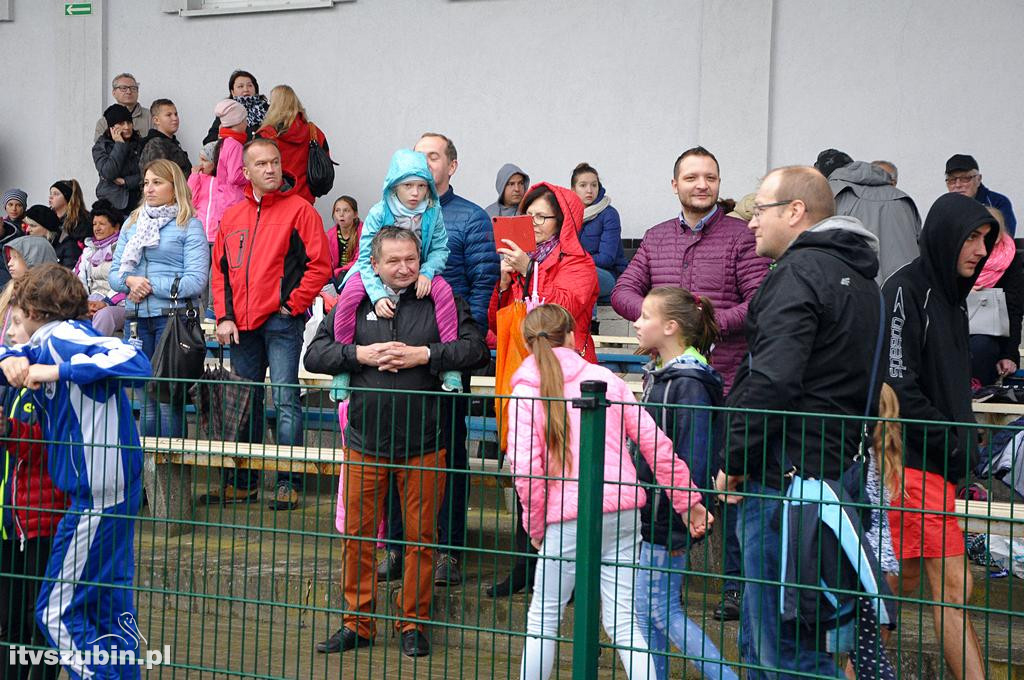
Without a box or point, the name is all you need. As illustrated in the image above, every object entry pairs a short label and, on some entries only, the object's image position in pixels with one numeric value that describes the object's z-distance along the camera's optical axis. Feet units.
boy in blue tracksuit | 14.62
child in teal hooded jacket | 19.10
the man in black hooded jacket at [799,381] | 12.57
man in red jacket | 23.98
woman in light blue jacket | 25.14
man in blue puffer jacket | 21.39
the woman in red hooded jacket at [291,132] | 31.37
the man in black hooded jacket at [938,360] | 14.61
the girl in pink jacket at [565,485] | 12.84
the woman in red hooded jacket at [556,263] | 20.26
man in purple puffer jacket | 19.54
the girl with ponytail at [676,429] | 12.85
